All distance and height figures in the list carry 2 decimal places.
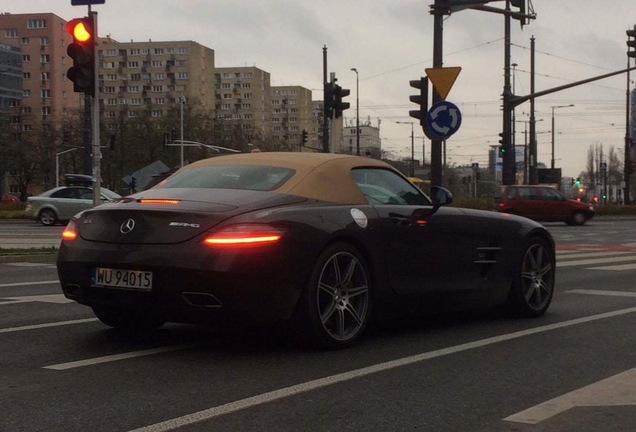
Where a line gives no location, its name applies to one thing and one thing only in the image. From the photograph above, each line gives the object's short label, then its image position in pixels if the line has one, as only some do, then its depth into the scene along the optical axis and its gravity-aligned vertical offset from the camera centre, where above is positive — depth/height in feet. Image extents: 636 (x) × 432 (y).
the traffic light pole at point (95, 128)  43.42 +2.97
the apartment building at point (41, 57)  425.28 +62.62
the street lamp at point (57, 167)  250.78 +5.19
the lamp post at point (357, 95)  210.51 +22.31
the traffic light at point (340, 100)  85.97 +8.27
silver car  99.76 -2.15
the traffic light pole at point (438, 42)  57.72 +9.38
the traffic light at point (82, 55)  42.60 +6.35
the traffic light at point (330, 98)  85.92 +8.41
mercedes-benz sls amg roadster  17.24 -1.37
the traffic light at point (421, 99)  58.23 +5.66
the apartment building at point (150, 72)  506.89 +65.74
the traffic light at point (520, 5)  67.31 +13.75
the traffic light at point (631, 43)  83.05 +13.26
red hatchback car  114.83 -2.92
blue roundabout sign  51.31 +3.75
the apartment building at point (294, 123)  623.36 +44.87
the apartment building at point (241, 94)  588.09 +61.26
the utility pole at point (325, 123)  119.94 +8.16
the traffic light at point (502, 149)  127.58 +4.97
